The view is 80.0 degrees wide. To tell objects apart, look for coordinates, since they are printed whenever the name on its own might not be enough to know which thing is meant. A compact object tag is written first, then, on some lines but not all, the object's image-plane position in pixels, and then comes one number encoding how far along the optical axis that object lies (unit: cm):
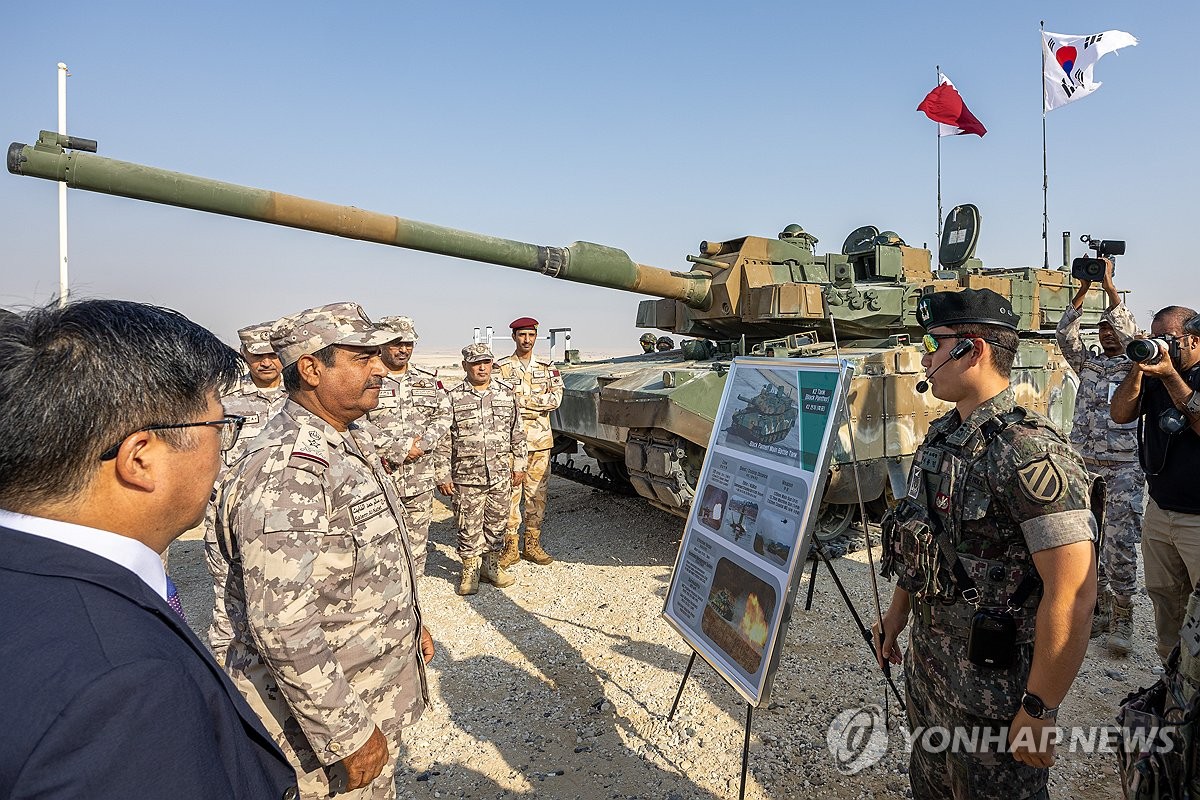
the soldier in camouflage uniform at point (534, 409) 699
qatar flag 988
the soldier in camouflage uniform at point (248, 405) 439
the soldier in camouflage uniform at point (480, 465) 623
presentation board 273
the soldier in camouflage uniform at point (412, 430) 566
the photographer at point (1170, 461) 347
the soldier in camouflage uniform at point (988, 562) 195
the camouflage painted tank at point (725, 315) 537
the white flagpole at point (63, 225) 607
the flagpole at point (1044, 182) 943
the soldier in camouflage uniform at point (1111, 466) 482
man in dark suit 85
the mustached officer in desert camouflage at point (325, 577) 196
